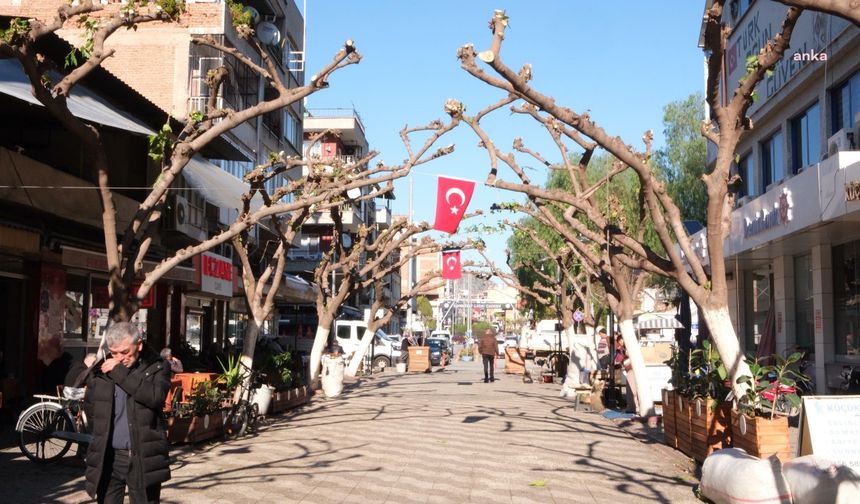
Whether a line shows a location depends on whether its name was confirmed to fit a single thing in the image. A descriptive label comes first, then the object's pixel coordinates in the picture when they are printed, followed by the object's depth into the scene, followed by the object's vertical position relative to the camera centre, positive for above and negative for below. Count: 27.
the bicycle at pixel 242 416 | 15.69 -1.37
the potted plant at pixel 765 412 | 10.14 -0.86
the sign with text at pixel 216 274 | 22.44 +1.35
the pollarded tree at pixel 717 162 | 10.04 +2.02
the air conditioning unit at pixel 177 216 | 21.02 +2.46
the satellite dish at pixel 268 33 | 32.78 +9.89
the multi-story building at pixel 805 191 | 16.25 +2.36
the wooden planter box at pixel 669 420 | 14.15 -1.27
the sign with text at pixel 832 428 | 8.77 -0.85
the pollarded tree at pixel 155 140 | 10.85 +2.66
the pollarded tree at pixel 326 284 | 25.77 +1.32
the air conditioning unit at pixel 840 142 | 16.28 +3.18
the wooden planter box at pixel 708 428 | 11.67 -1.16
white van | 44.75 -0.48
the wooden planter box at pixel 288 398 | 19.89 -1.43
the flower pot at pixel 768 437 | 10.12 -1.08
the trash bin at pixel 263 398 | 18.38 -1.25
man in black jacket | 6.39 -0.62
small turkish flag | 34.59 +2.36
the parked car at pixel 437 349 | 54.03 -0.99
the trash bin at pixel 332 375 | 25.23 -1.12
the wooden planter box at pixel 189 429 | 14.09 -1.41
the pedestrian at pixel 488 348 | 34.25 -0.56
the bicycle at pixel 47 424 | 12.03 -1.16
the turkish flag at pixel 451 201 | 17.70 +2.34
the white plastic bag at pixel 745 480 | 8.34 -1.29
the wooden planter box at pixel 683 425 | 13.03 -1.25
